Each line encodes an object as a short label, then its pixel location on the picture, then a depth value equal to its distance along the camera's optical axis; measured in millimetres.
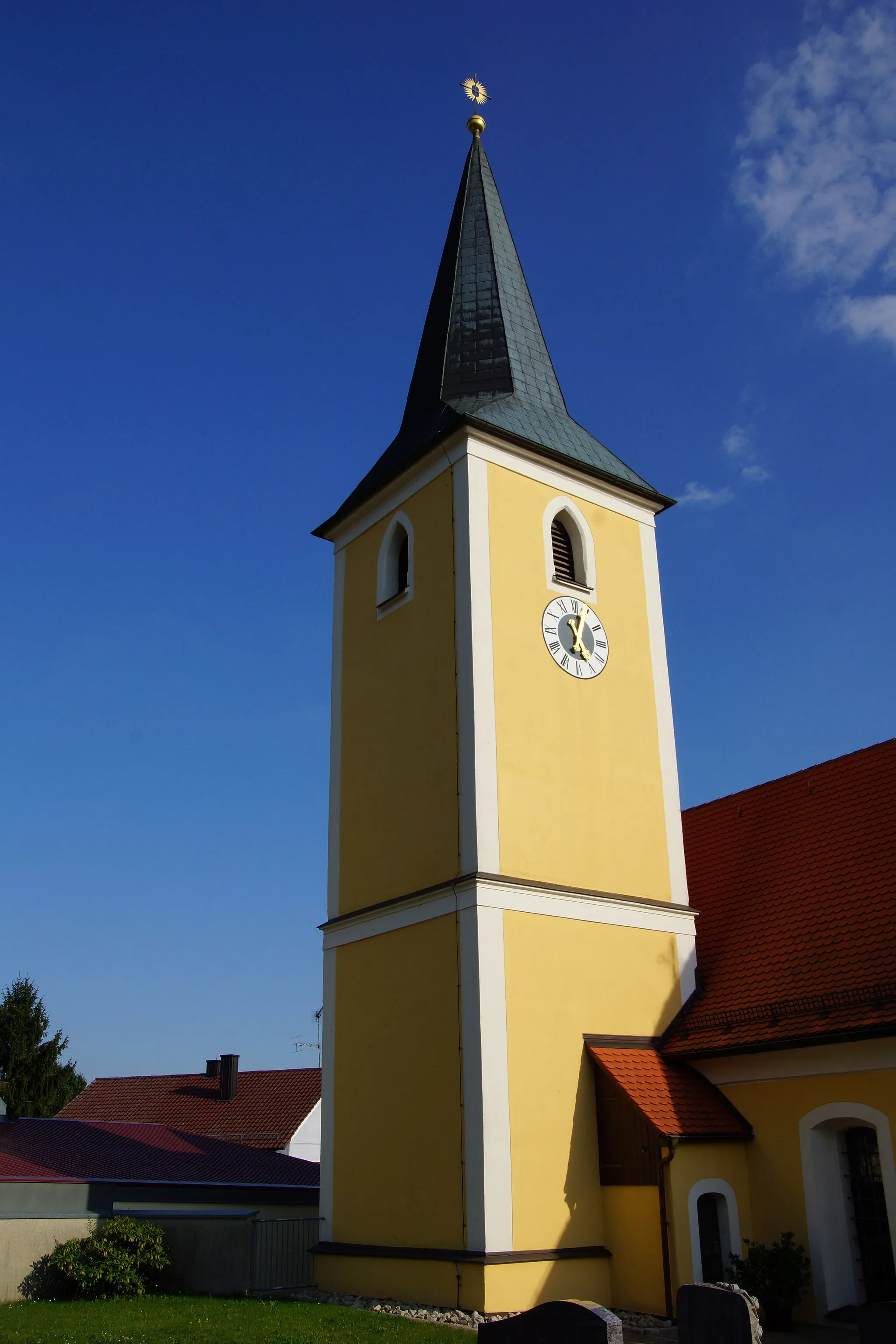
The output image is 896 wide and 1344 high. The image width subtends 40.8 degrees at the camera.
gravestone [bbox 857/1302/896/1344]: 8688
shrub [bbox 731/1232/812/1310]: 12430
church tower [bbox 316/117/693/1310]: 13562
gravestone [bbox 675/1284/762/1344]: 7391
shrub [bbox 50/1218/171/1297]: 15641
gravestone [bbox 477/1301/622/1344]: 6918
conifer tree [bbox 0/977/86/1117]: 34375
